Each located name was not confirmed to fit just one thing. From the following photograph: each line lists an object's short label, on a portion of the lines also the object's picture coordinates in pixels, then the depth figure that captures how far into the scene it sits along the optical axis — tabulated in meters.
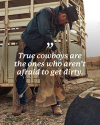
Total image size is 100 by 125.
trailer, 3.54
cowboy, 2.48
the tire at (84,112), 1.15
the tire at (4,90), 4.20
